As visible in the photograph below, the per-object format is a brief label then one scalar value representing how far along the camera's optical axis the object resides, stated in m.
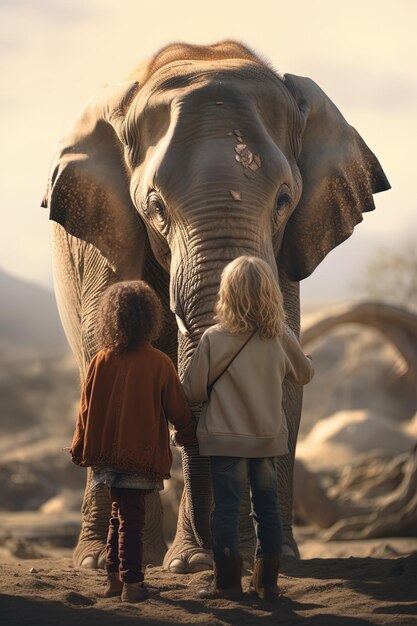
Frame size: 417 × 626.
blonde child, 9.74
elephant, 11.42
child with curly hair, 9.70
